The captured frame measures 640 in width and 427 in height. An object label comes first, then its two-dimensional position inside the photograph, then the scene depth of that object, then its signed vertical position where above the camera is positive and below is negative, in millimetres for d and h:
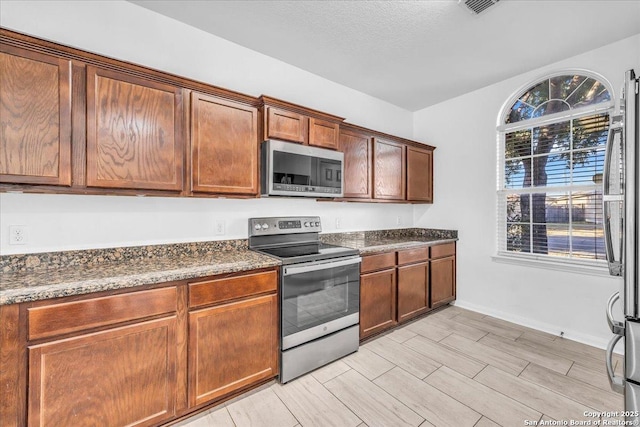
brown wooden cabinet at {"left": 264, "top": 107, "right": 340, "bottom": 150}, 2361 +803
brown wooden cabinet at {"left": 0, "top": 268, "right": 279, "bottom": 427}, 1291 -758
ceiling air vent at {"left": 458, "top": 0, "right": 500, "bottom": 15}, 2002 +1549
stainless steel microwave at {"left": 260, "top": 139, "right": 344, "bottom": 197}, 2330 +415
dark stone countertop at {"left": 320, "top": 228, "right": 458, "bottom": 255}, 2846 -308
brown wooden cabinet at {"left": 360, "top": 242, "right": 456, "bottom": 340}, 2729 -788
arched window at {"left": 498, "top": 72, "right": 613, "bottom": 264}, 2748 +502
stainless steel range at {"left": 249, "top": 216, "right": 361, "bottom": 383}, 2104 -665
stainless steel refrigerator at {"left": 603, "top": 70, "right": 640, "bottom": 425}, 1092 -140
